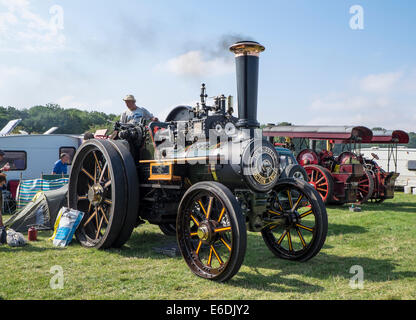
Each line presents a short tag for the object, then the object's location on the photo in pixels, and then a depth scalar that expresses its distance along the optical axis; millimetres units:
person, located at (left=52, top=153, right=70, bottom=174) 7961
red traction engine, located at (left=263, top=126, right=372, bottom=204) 10141
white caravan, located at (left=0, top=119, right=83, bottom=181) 10180
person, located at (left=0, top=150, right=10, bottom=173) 6419
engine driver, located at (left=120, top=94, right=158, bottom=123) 5852
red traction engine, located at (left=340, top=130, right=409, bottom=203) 11070
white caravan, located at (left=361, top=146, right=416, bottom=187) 17000
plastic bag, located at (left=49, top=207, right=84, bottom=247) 5293
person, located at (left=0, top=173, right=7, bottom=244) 5372
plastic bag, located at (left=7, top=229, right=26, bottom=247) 5285
